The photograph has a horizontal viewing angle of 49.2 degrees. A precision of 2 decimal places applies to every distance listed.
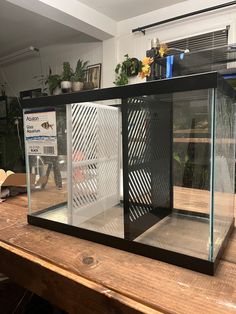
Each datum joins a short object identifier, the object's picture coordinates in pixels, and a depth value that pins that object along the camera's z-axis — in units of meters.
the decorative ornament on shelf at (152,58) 1.74
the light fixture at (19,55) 3.97
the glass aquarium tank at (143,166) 0.54
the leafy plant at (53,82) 3.57
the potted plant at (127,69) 2.92
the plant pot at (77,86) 3.25
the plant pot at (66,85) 3.35
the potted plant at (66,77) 3.36
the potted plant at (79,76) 3.26
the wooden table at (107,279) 0.42
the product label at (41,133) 0.72
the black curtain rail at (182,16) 2.33
